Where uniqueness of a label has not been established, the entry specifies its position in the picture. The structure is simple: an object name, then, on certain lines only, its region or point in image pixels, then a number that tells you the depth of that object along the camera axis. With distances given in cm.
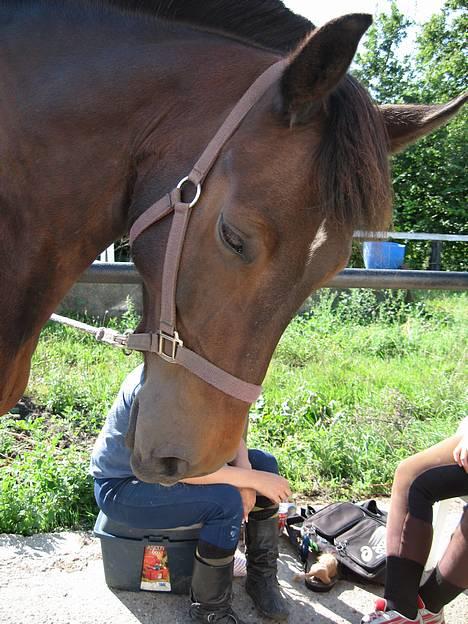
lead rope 180
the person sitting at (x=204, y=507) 214
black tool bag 245
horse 129
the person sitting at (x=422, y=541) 212
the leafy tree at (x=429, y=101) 1471
